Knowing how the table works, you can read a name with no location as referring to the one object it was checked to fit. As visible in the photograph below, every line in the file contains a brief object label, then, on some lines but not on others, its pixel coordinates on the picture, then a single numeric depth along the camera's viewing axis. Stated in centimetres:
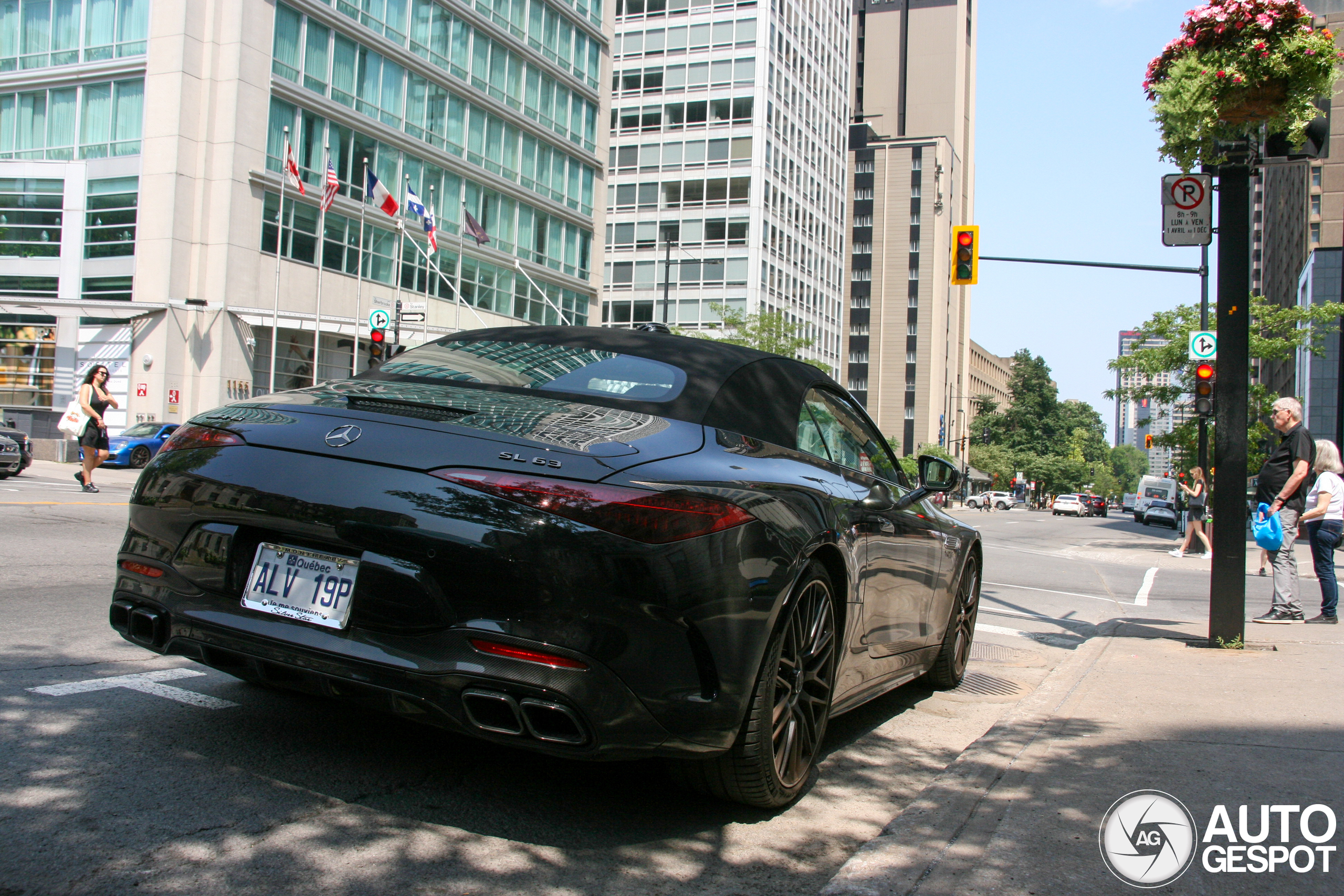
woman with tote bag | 1521
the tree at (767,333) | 5675
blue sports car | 2694
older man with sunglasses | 937
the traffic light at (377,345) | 2322
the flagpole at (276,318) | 3297
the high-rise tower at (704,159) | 7419
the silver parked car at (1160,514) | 5263
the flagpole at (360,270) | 3447
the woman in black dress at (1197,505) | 2211
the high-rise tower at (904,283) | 10750
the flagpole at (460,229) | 4109
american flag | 3036
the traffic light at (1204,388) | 2173
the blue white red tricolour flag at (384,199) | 3148
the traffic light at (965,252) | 1828
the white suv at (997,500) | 9756
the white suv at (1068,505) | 8675
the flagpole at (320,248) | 3350
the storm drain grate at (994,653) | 738
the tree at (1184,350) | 3891
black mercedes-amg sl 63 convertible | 285
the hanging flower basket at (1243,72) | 729
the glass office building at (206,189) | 3266
